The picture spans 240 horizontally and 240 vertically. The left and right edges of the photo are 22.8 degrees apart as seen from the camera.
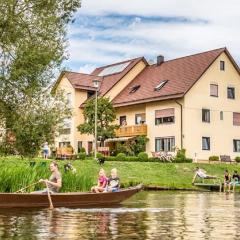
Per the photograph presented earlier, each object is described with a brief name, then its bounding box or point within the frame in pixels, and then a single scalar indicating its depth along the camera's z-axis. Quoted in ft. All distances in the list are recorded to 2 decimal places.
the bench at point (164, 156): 163.94
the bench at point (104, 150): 188.50
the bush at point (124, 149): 186.91
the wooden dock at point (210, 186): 136.20
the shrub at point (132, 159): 162.91
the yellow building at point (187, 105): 188.55
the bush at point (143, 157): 162.79
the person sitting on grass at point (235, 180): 136.35
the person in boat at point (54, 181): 75.56
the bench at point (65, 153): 170.36
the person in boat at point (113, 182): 83.28
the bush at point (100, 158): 148.29
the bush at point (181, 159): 165.40
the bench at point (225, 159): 186.36
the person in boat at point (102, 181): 81.94
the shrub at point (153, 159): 165.06
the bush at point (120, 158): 162.39
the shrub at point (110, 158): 161.59
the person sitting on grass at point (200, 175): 136.98
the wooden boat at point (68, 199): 70.54
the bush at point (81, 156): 163.36
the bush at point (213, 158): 184.71
